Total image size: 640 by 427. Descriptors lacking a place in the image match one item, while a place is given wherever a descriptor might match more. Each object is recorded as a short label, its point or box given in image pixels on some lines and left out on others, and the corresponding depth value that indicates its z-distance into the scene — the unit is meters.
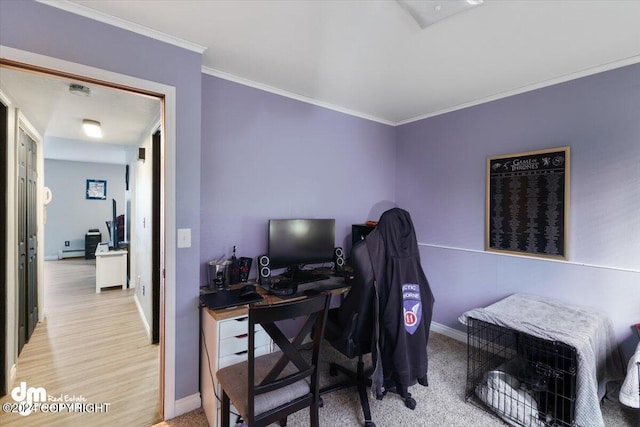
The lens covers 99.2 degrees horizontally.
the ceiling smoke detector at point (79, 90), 2.23
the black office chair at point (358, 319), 1.70
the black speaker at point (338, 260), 2.81
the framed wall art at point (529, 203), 2.31
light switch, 1.86
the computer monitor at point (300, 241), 2.47
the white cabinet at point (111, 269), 4.40
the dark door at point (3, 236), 2.00
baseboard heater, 6.71
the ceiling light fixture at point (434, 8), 1.47
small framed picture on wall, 7.00
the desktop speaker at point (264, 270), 2.32
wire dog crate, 1.72
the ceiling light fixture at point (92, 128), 3.14
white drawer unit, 1.69
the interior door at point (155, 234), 2.66
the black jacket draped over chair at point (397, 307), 1.64
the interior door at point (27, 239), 2.40
